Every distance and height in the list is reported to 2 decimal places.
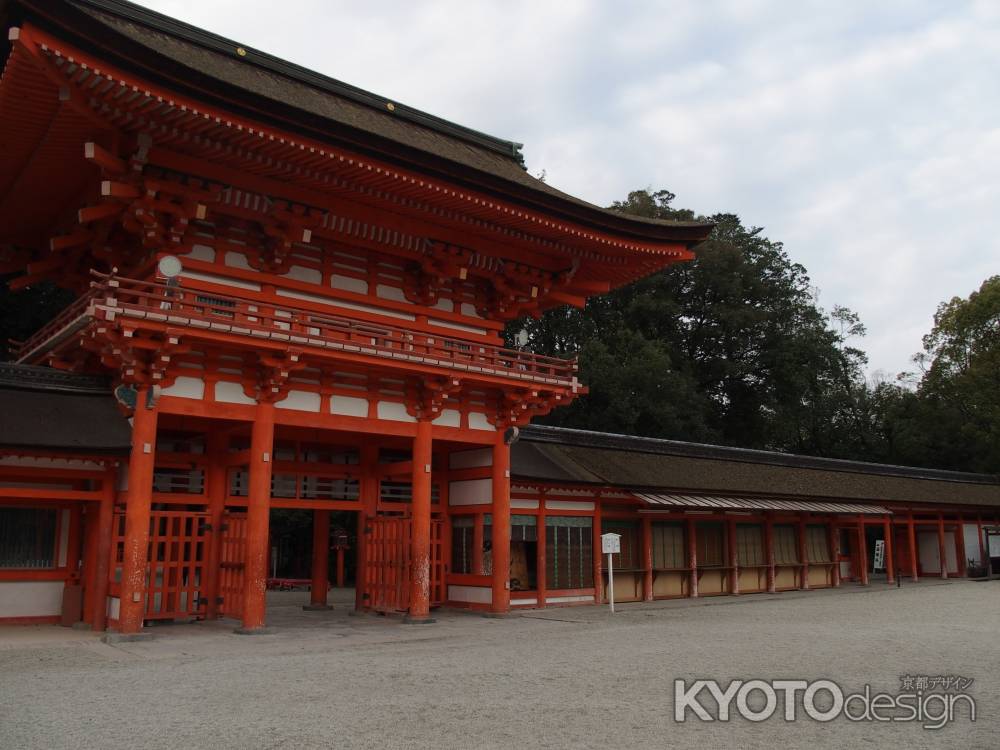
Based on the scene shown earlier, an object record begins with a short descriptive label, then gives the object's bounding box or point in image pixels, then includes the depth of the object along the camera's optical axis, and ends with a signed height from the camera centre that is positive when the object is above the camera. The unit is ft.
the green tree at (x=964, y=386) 134.21 +23.08
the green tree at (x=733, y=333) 140.05 +33.30
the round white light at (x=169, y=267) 43.32 +13.73
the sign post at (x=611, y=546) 57.93 -1.47
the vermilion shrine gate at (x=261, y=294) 41.65 +14.91
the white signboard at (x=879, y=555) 91.15 -3.52
